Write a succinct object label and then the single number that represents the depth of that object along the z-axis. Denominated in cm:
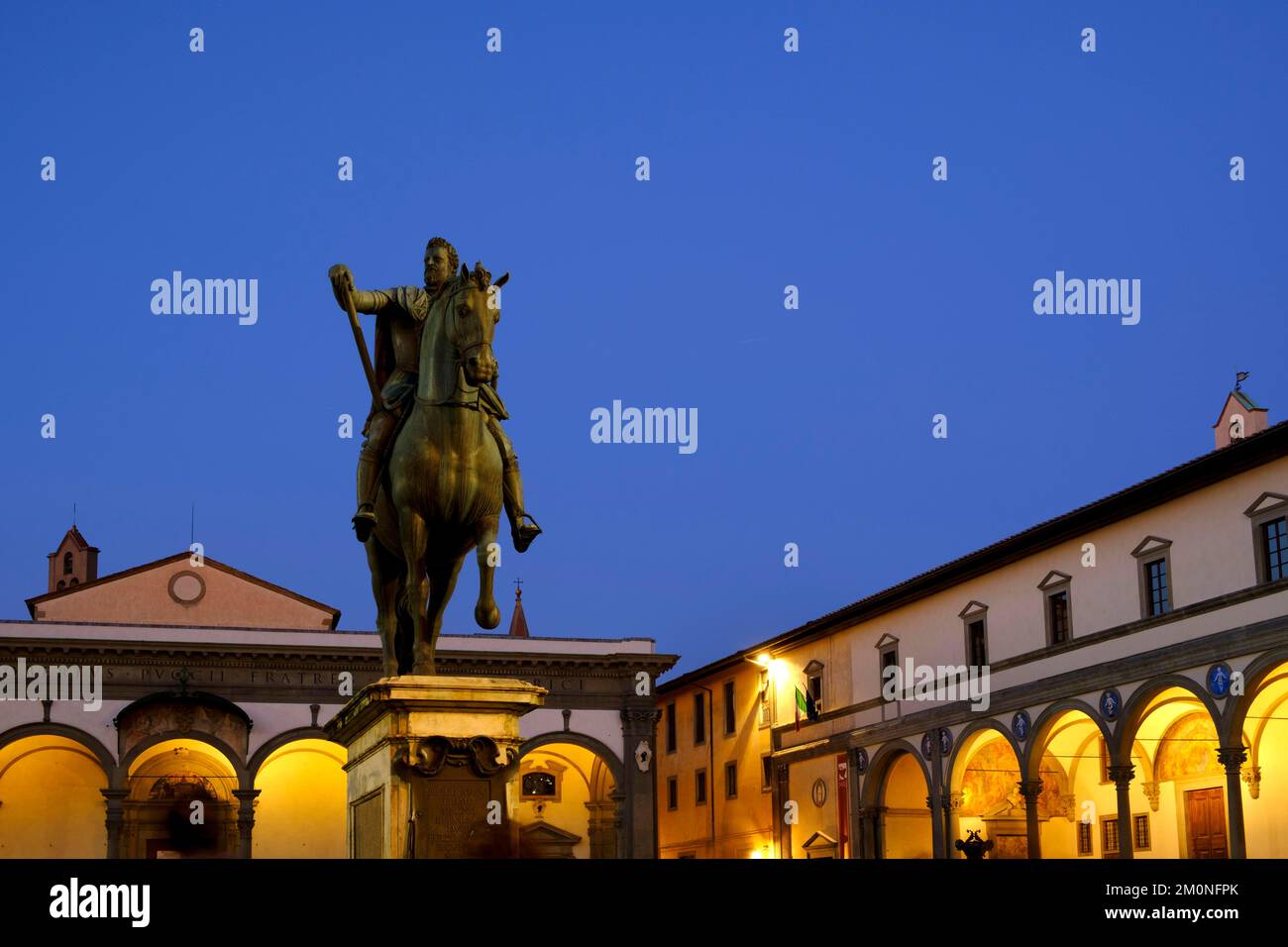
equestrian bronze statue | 915
